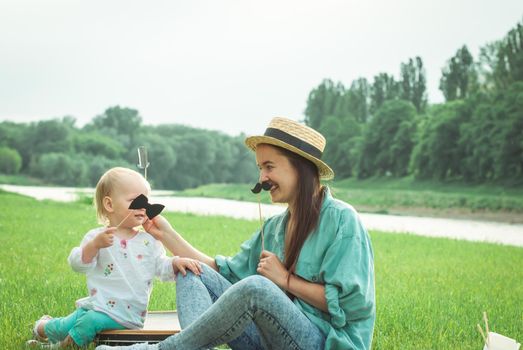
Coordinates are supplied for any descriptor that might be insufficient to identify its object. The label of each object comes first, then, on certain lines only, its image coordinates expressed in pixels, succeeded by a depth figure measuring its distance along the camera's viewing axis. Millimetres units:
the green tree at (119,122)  69438
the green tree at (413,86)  48375
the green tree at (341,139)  52656
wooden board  3388
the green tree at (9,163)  58625
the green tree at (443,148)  38344
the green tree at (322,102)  55969
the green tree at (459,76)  41188
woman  2943
